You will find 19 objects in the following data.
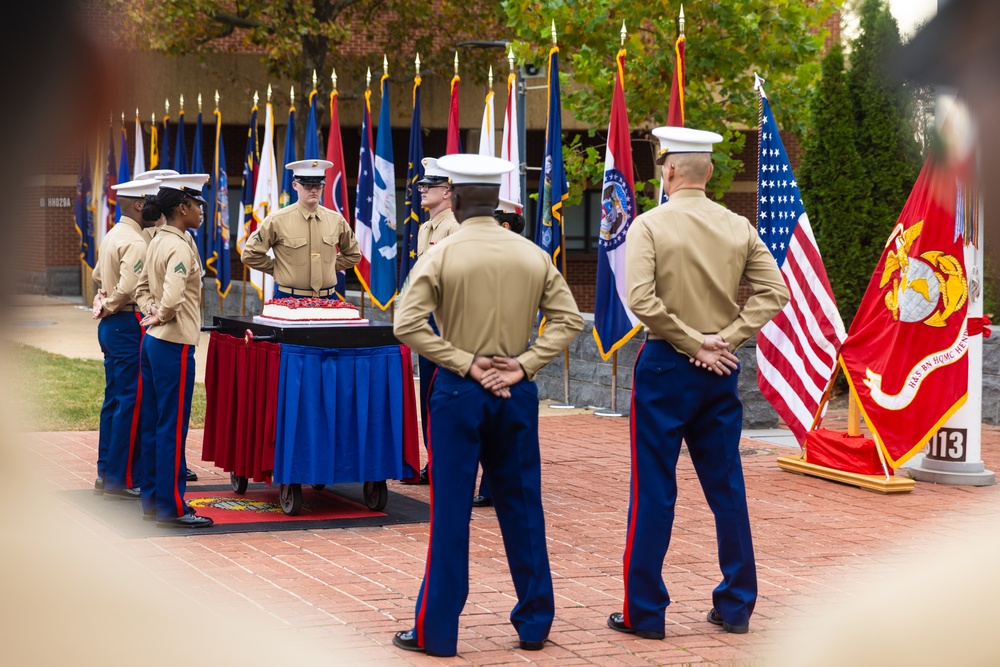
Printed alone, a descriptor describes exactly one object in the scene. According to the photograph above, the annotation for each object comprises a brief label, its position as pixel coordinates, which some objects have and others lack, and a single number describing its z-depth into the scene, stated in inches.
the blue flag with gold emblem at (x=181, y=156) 1549.9
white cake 584.5
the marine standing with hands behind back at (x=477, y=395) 366.6
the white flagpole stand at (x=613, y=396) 922.2
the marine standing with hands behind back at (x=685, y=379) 387.5
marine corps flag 643.0
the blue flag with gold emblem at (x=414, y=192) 1029.2
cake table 560.8
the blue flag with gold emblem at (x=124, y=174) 1623.7
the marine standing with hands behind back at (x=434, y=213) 612.9
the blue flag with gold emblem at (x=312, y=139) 1142.3
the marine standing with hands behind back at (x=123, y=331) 597.3
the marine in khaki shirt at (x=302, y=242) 640.8
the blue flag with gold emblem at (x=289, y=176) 1215.8
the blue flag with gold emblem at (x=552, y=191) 882.6
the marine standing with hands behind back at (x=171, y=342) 537.4
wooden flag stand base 640.8
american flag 684.8
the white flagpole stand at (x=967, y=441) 667.5
